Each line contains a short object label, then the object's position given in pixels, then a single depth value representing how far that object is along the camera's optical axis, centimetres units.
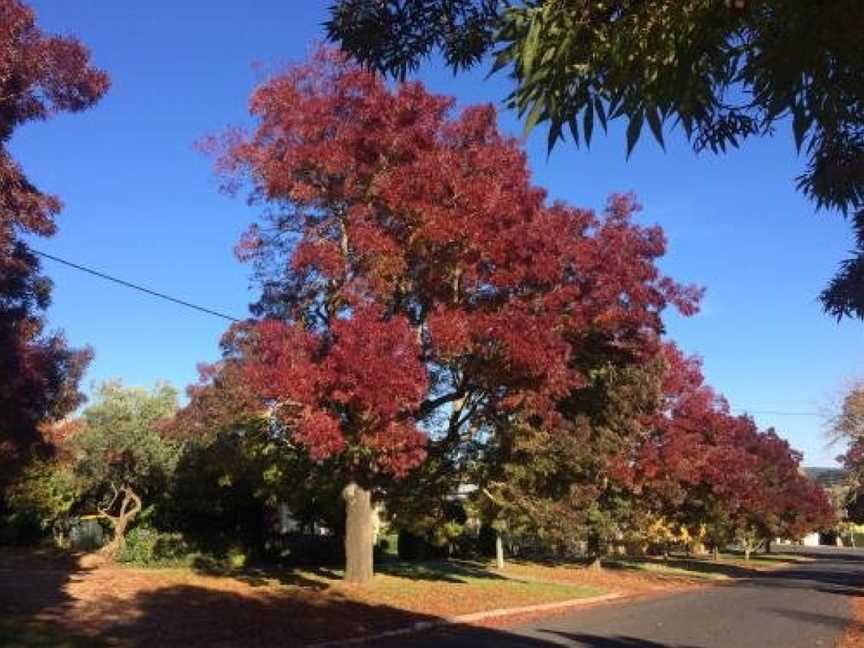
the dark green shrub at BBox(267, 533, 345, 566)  2800
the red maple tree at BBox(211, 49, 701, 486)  1747
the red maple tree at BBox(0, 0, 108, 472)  1191
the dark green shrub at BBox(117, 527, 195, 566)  2422
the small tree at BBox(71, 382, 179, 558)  2584
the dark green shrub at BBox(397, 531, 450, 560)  3412
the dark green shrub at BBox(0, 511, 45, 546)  2750
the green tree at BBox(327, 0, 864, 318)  317
